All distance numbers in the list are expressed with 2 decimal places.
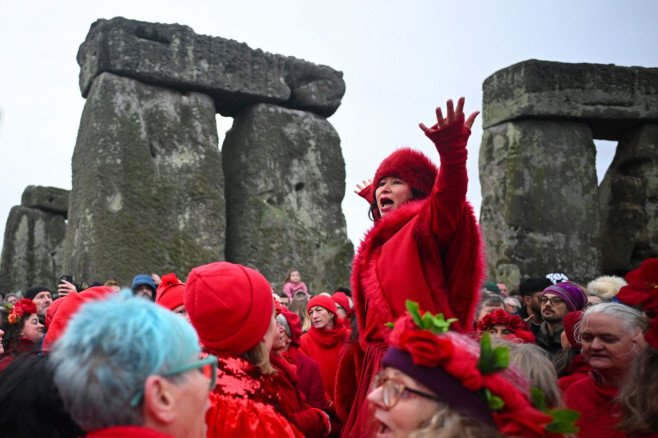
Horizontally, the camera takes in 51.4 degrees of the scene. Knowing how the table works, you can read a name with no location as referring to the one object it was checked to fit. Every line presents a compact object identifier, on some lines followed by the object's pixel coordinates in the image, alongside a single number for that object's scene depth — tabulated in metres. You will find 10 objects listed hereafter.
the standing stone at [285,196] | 8.77
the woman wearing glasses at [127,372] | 1.32
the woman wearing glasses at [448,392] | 1.43
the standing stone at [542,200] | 8.20
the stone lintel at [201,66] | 8.05
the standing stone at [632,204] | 8.79
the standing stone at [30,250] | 12.00
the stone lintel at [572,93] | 8.27
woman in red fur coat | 2.40
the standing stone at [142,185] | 7.74
